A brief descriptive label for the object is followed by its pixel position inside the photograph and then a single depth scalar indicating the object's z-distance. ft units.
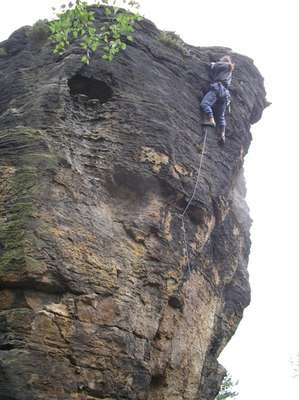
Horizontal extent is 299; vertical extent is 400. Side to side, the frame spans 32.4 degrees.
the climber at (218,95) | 42.50
